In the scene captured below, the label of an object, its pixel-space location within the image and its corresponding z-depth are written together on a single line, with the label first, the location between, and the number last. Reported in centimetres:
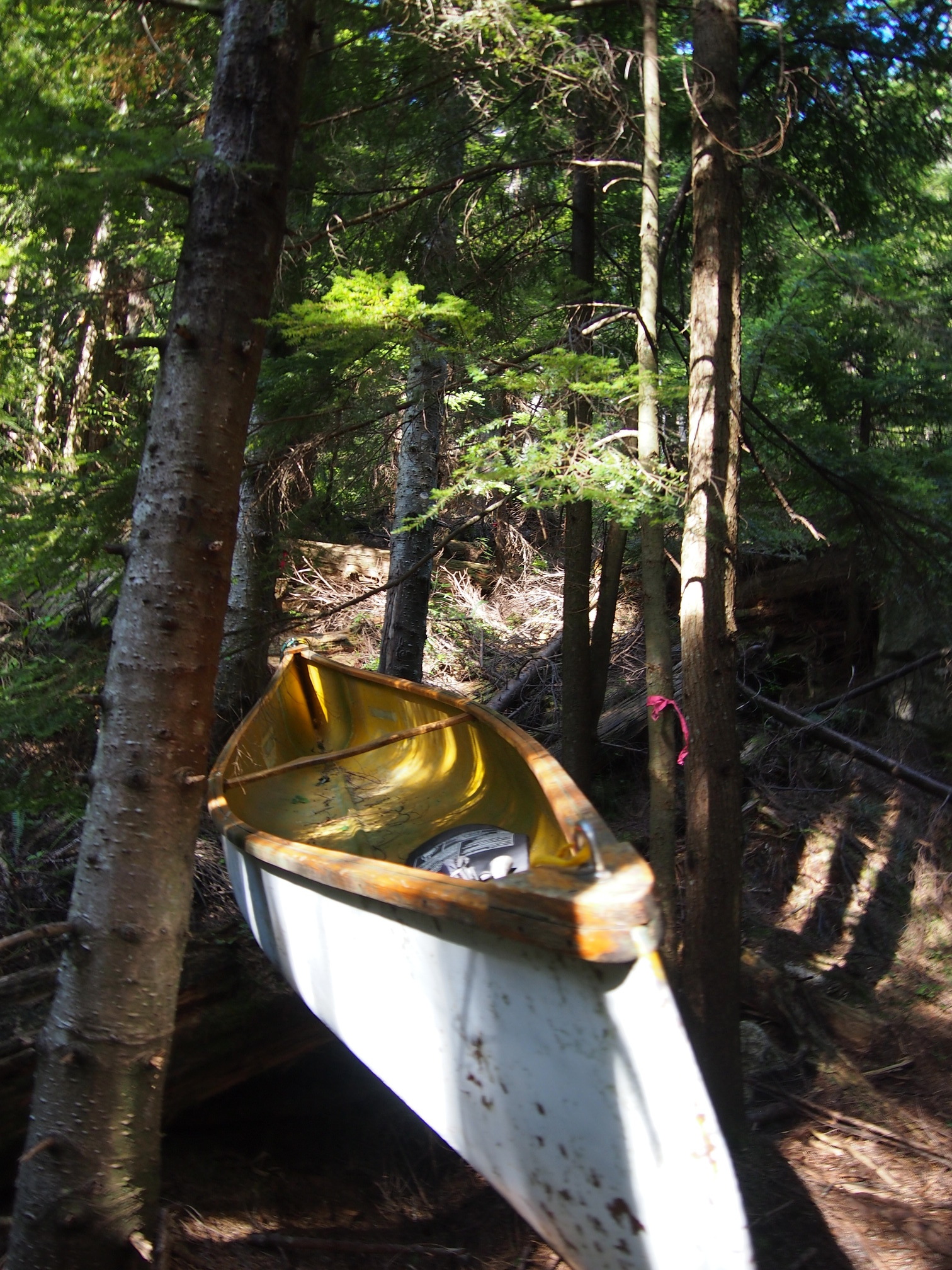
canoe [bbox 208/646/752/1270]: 196
